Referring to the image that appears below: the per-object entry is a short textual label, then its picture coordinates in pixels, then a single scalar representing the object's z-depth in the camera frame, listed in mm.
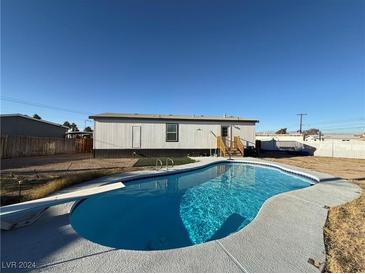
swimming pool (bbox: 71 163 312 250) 3951
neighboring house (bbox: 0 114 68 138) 16469
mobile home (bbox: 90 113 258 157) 14641
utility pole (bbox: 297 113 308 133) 42656
